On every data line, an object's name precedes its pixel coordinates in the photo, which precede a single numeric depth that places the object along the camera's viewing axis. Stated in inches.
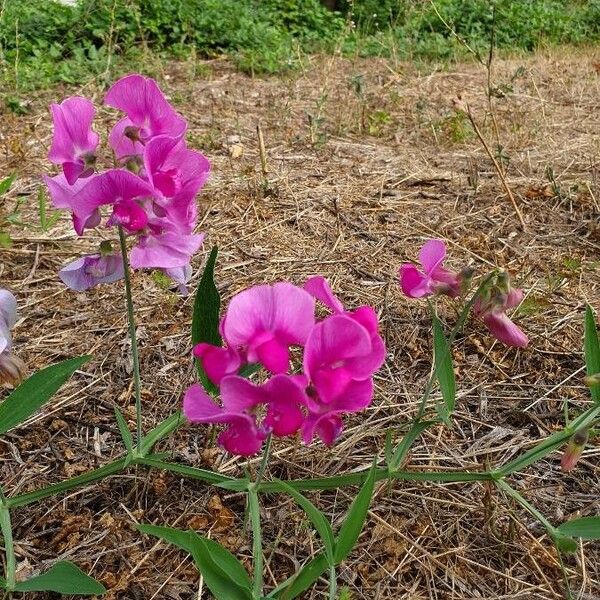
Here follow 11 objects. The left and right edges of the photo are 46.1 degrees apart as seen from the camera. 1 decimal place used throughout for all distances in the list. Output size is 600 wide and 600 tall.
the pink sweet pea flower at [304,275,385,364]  7.6
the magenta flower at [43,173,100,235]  9.0
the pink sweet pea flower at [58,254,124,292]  10.0
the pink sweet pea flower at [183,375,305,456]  7.4
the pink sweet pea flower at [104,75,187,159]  8.7
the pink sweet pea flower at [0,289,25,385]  9.7
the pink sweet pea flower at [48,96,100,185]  9.0
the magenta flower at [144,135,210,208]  8.7
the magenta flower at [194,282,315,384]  7.3
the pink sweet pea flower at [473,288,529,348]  10.0
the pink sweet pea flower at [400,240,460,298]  10.3
